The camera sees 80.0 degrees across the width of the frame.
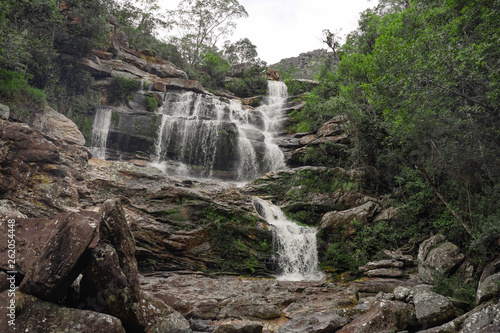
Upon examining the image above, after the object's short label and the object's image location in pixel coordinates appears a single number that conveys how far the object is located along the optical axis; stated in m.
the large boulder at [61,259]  4.66
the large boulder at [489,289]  5.67
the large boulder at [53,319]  4.31
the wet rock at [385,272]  10.59
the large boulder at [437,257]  9.59
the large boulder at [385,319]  5.84
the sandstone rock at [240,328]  6.02
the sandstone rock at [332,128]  20.18
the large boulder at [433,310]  5.81
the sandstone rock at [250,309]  7.74
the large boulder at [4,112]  12.37
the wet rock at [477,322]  4.64
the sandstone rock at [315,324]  6.38
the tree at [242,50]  39.72
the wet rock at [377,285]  9.75
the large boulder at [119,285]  5.09
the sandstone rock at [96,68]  21.88
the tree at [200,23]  36.03
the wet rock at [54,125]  14.72
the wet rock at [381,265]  11.16
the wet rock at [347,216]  14.02
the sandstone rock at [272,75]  35.31
